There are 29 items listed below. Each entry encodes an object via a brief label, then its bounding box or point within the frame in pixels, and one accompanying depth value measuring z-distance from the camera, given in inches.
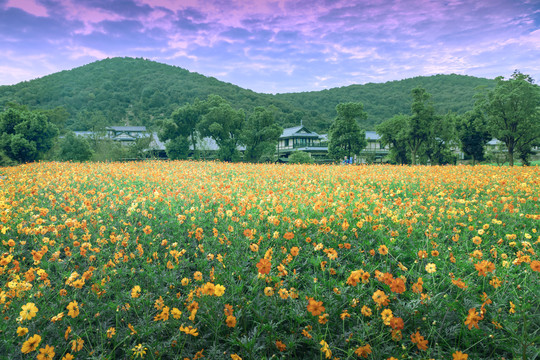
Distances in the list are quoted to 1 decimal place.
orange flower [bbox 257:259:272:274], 85.2
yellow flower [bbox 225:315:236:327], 85.0
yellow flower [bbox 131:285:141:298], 95.3
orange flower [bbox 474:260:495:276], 87.8
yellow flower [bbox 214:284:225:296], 81.6
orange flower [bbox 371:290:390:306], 80.7
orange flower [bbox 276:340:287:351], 89.0
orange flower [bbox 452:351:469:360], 73.0
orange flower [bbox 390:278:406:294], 77.3
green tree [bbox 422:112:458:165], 1312.1
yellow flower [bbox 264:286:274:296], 91.7
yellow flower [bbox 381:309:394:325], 81.9
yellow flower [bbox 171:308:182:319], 81.7
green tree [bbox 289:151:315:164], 1222.3
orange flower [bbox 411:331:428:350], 76.2
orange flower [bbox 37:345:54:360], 69.2
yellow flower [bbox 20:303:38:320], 78.0
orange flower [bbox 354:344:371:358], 78.0
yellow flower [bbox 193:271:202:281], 107.3
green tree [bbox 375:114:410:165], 1453.0
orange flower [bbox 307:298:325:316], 78.3
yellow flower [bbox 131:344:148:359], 79.7
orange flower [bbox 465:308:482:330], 73.7
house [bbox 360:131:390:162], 2143.2
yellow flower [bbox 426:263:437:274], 98.2
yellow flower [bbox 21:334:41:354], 67.8
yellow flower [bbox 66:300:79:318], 80.7
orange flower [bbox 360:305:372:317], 87.8
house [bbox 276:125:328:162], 2075.5
